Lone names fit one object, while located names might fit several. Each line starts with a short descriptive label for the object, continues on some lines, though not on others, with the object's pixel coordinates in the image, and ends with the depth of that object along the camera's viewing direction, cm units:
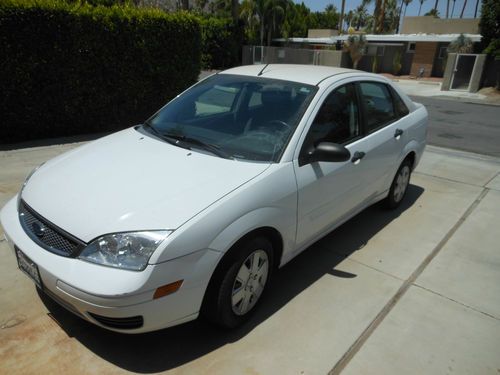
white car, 210
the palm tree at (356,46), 3089
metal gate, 2130
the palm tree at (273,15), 4066
